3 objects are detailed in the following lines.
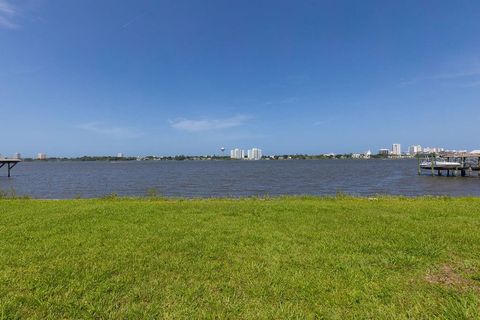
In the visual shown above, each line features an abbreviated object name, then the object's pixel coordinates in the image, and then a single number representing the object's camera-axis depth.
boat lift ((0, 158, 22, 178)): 57.03
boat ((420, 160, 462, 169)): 61.25
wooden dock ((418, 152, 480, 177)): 60.26
